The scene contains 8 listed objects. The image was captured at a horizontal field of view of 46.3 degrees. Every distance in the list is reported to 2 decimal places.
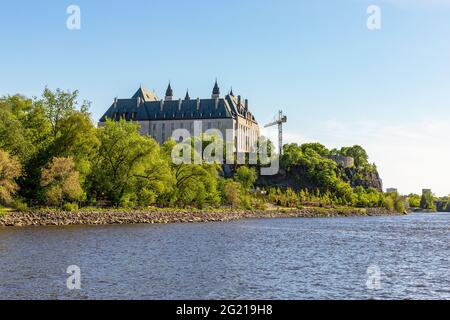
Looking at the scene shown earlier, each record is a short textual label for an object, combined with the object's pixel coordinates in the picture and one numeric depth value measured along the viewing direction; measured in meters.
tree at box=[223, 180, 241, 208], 96.56
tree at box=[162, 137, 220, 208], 82.44
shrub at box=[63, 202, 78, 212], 61.44
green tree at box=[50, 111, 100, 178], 66.44
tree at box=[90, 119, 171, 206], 70.69
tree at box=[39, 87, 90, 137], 69.50
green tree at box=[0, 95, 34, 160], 61.34
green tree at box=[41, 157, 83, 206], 59.28
